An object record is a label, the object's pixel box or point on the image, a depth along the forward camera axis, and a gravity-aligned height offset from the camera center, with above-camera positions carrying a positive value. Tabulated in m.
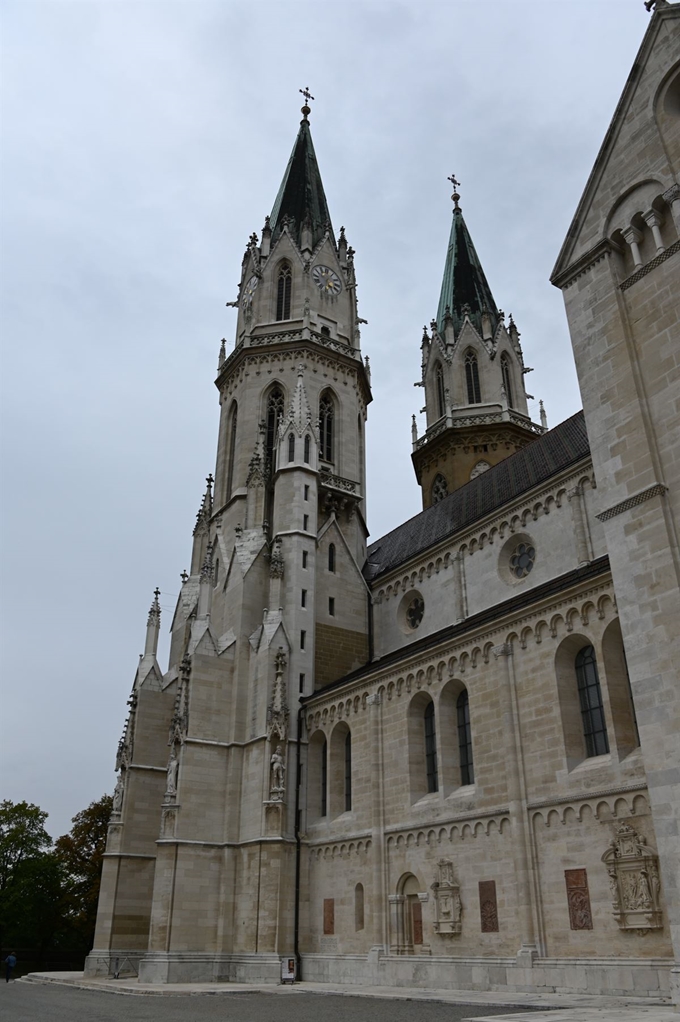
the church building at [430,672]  14.98 +6.37
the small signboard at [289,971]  22.91 -0.59
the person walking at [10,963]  30.78 -0.46
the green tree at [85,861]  43.50 +4.19
